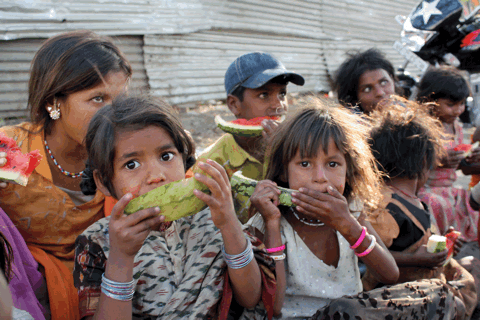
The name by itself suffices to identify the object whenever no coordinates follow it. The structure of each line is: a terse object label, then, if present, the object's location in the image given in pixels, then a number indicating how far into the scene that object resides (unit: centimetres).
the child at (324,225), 209
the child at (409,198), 287
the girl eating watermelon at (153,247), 161
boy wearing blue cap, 325
